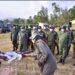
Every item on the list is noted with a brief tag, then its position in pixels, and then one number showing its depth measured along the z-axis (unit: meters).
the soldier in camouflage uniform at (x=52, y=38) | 5.02
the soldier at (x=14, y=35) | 5.74
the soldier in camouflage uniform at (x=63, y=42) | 4.39
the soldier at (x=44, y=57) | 1.92
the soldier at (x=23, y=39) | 5.16
